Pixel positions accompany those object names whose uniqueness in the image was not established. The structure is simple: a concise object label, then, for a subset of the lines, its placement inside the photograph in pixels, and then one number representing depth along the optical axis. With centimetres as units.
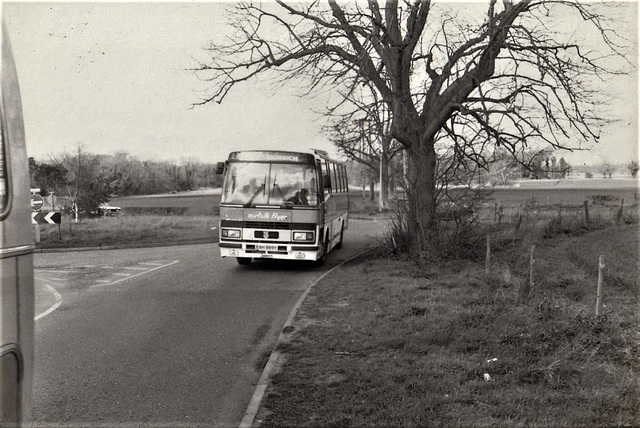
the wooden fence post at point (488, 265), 1074
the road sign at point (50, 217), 1565
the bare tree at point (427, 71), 1057
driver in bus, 1256
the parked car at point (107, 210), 2868
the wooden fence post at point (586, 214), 2227
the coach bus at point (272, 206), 1251
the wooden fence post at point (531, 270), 833
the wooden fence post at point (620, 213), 2316
